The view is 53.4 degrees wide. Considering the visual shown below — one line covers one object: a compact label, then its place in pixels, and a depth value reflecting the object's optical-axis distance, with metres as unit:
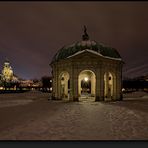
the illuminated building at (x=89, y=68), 21.42
